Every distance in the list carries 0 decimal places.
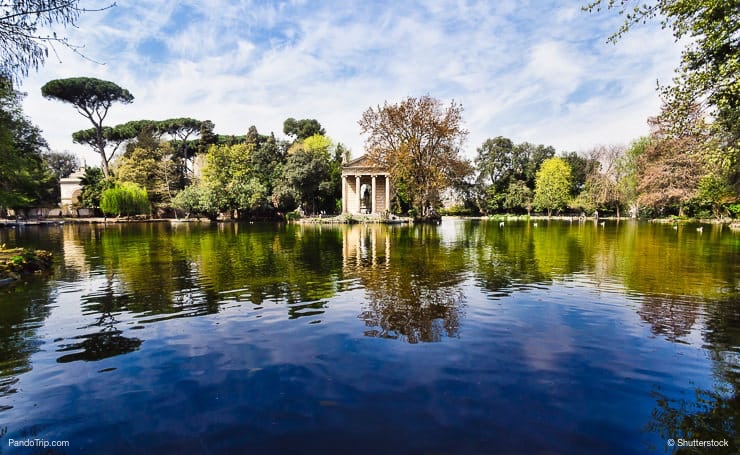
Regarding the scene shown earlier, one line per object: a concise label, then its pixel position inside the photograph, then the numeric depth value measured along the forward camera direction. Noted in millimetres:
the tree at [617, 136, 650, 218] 63375
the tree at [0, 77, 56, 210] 22562
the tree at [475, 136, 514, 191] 86125
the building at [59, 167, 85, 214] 70188
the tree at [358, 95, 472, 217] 47312
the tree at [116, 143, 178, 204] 66875
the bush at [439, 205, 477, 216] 89375
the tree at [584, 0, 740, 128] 10312
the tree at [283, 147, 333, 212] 62094
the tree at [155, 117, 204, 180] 77938
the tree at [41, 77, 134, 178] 63312
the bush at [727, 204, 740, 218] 49531
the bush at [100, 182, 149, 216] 57438
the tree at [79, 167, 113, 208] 62062
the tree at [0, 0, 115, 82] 7082
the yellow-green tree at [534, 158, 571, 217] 76000
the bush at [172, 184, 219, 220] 60875
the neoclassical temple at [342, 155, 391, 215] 63041
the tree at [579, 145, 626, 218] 68750
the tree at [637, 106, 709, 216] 46094
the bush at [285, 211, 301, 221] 61672
